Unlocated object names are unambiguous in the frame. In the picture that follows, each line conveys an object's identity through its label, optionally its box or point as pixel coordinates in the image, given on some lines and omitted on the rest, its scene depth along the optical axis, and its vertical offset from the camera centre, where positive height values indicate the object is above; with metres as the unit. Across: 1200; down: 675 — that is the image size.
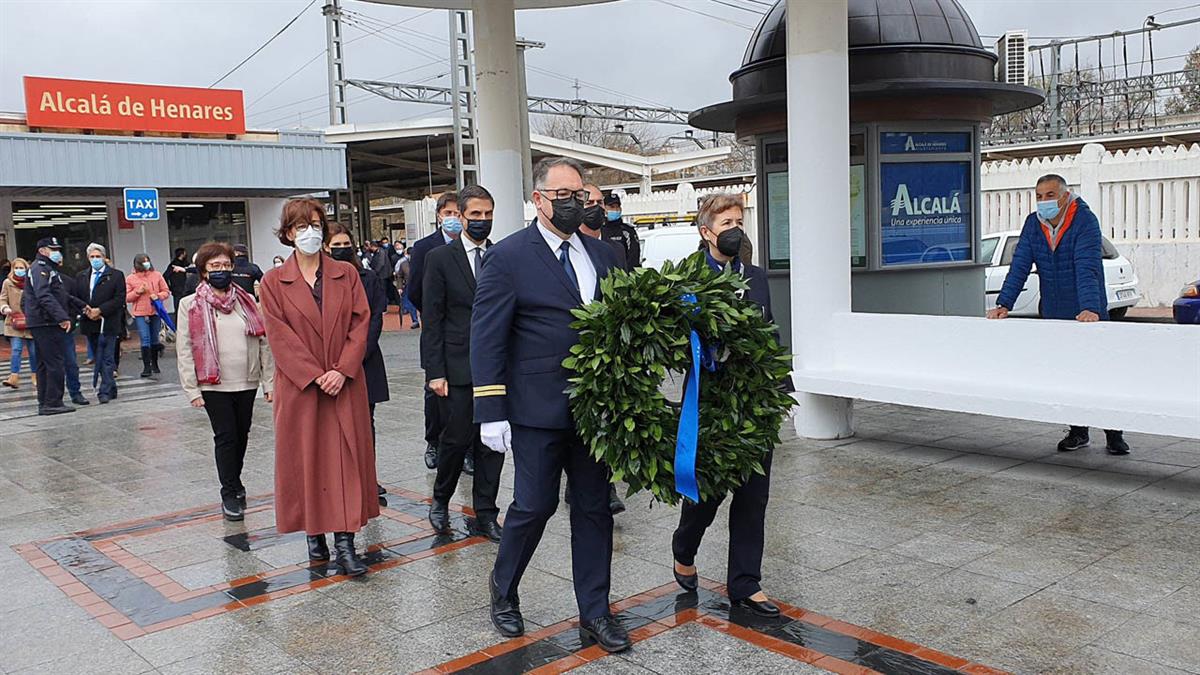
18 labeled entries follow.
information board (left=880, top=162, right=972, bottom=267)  10.09 +0.44
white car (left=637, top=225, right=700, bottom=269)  18.45 +0.42
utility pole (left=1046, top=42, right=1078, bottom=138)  32.41 +4.95
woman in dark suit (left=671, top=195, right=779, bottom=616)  4.78 -1.16
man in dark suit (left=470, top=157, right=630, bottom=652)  4.40 -0.46
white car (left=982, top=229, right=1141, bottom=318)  15.14 -0.45
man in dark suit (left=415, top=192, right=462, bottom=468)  7.11 +0.28
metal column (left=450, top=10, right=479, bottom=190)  31.17 +5.80
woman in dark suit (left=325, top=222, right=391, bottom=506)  6.43 -0.16
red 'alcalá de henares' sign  22.47 +4.15
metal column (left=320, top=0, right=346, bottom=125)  34.28 +7.78
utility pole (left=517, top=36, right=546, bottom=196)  24.59 +3.70
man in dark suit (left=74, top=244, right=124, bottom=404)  13.42 -0.29
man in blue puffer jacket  7.55 -0.08
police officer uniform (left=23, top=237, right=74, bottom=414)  12.15 -0.34
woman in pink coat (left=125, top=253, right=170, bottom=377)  16.33 -0.15
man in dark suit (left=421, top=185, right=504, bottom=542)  6.32 -0.47
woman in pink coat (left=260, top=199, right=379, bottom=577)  5.54 -0.61
